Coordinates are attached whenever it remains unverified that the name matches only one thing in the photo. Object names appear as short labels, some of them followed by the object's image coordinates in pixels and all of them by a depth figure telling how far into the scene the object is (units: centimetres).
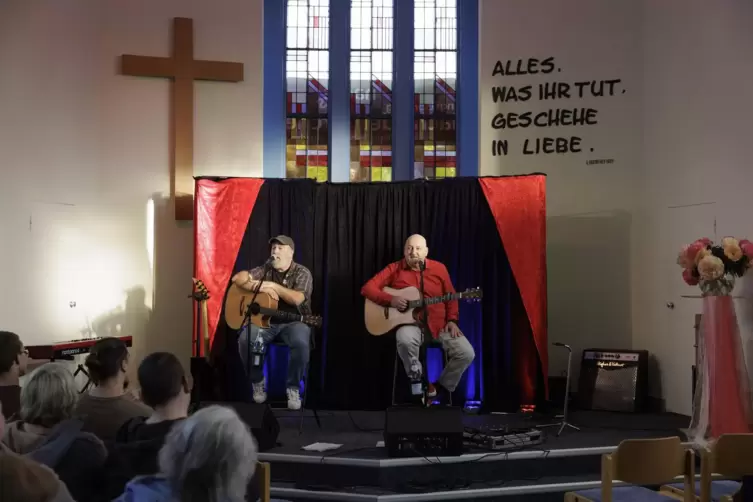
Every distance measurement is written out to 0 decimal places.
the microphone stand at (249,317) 572
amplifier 644
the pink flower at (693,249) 529
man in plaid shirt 589
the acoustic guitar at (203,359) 627
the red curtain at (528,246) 631
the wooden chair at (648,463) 312
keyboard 570
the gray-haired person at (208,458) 191
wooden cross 717
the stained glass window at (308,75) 775
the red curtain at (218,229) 652
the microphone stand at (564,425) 522
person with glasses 345
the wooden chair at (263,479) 304
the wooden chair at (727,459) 324
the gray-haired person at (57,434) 239
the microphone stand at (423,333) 592
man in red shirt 589
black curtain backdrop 643
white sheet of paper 482
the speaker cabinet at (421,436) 453
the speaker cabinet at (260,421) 454
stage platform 445
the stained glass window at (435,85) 779
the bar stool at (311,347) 582
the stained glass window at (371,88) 777
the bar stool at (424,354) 595
